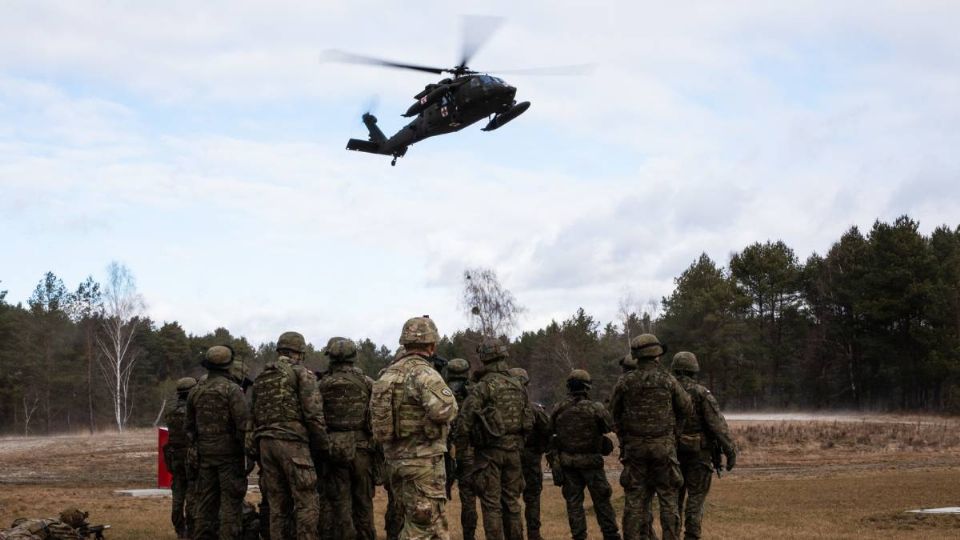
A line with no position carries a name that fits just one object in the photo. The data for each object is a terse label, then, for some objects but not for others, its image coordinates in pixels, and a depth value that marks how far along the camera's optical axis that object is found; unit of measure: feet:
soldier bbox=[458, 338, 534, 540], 36.55
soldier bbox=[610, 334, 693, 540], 35.76
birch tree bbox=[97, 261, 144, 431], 209.56
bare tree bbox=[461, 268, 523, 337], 229.86
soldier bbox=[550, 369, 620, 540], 40.04
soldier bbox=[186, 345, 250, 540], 37.04
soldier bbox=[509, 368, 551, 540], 43.16
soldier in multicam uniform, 25.49
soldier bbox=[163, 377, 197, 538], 45.16
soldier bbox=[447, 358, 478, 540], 37.52
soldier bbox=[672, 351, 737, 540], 38.75
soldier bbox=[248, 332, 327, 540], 33.37
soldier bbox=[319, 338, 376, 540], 36.70
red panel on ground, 55.47
